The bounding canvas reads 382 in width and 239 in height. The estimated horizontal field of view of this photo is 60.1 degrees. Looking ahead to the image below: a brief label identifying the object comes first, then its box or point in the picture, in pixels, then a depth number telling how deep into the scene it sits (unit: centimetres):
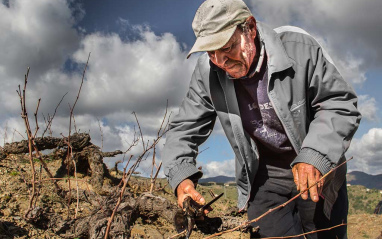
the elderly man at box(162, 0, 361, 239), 190
